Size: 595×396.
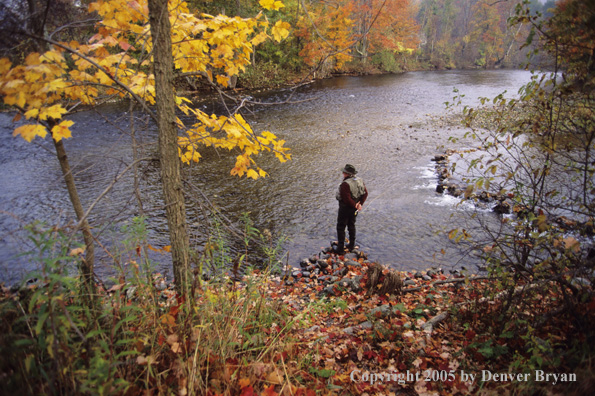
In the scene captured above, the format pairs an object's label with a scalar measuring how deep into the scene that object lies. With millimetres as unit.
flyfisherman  7102
